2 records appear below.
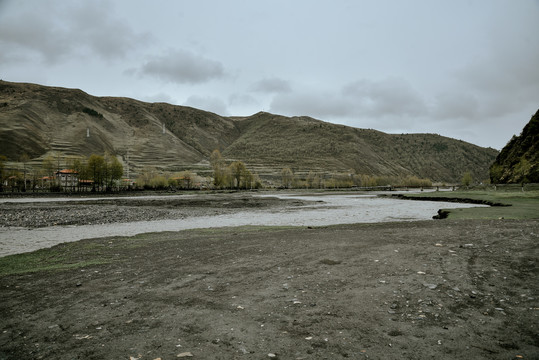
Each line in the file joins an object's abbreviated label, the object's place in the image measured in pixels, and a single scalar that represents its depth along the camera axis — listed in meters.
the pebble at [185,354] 5.13
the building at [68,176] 127.99
